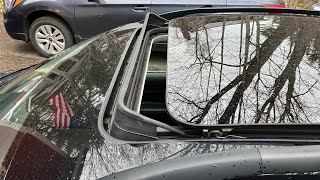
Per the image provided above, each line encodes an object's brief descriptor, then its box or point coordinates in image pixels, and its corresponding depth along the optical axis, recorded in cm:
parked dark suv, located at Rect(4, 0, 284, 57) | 626
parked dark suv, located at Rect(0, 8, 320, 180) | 104
